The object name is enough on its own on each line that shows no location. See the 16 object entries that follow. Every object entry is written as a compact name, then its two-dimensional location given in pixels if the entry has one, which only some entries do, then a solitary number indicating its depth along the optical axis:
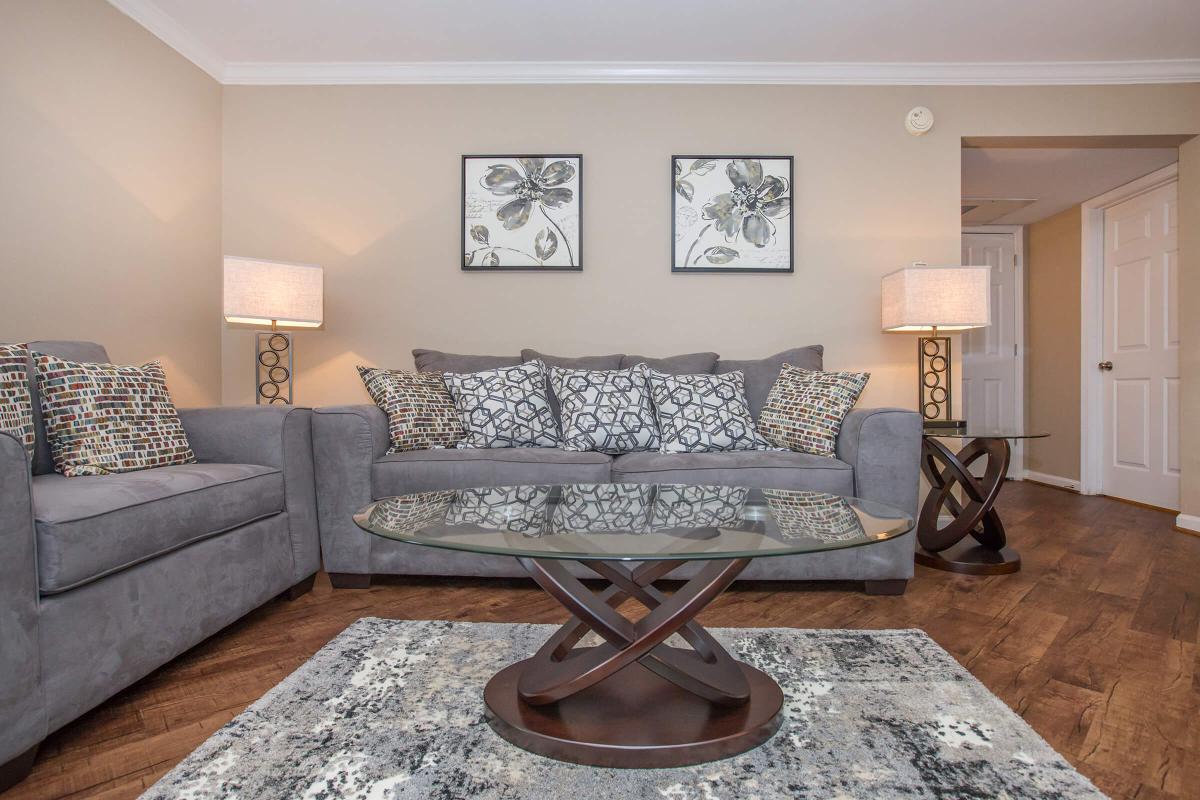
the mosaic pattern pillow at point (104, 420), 1.77
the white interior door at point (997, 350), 5.30
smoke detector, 3.31
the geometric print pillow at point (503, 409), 2.60
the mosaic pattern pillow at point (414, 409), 2.49
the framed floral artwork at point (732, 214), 3.35
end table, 2.57
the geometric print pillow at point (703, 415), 2.62
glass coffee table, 1.13
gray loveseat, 1.17
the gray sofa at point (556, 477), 2.25
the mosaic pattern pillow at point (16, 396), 1.61
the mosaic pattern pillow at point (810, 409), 2.44
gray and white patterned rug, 1.11
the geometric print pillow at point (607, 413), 2.62
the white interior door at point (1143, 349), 3.94
